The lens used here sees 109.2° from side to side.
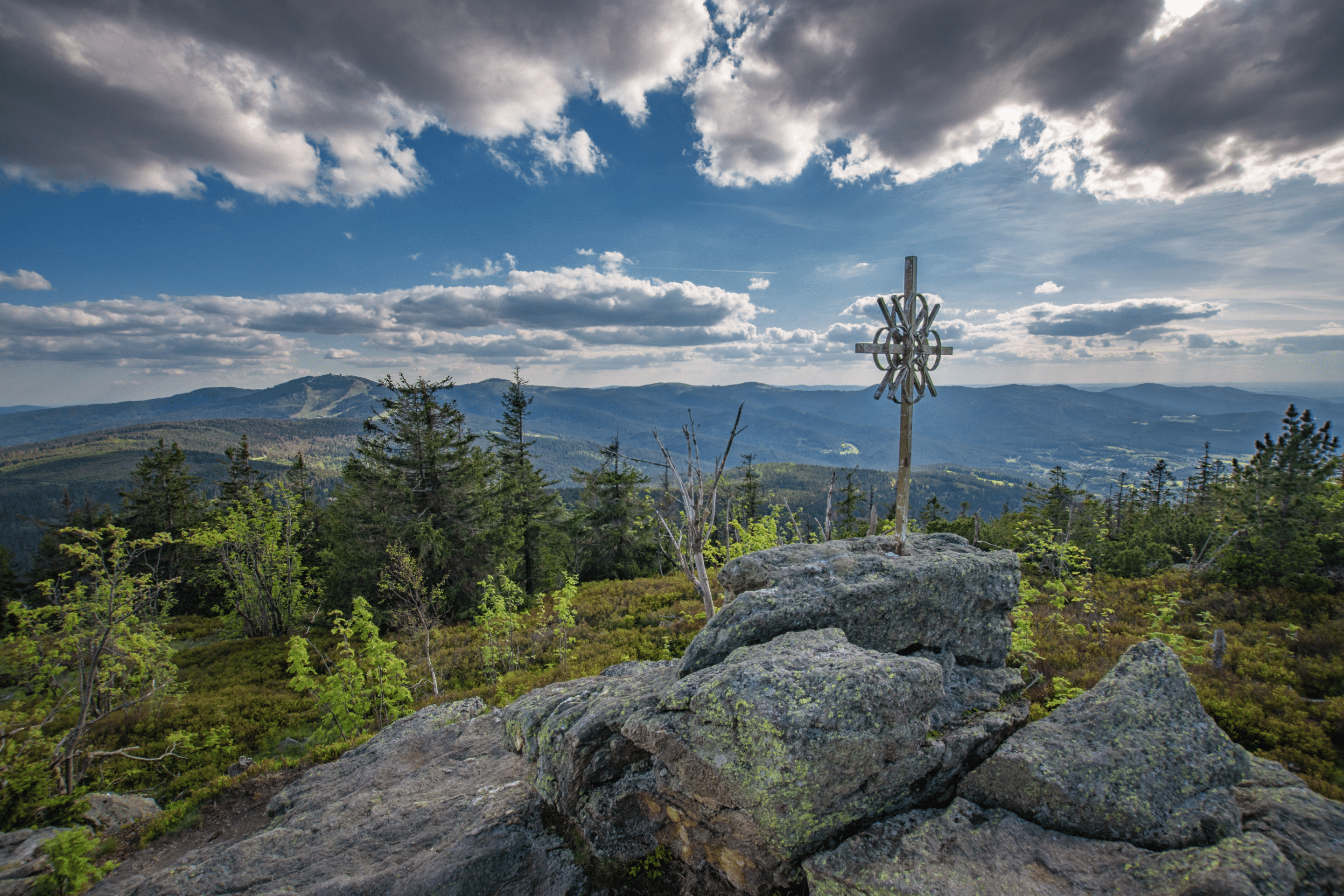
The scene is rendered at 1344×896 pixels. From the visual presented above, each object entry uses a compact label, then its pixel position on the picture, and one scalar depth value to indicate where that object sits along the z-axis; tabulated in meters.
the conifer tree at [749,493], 41.09
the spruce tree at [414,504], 22.31
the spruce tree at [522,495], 27.70
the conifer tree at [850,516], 40.47
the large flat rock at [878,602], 6.38
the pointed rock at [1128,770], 4.27
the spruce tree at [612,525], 33.69
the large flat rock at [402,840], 5.69
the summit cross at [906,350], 7.78
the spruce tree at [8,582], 39.84
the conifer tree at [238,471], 36.56
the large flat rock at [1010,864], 3.47
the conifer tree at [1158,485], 54.81
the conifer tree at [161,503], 36.44
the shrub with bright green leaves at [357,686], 11.20
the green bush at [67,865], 6.14
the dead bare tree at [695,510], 10.64
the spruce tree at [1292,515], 15.33
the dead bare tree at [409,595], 13.43
